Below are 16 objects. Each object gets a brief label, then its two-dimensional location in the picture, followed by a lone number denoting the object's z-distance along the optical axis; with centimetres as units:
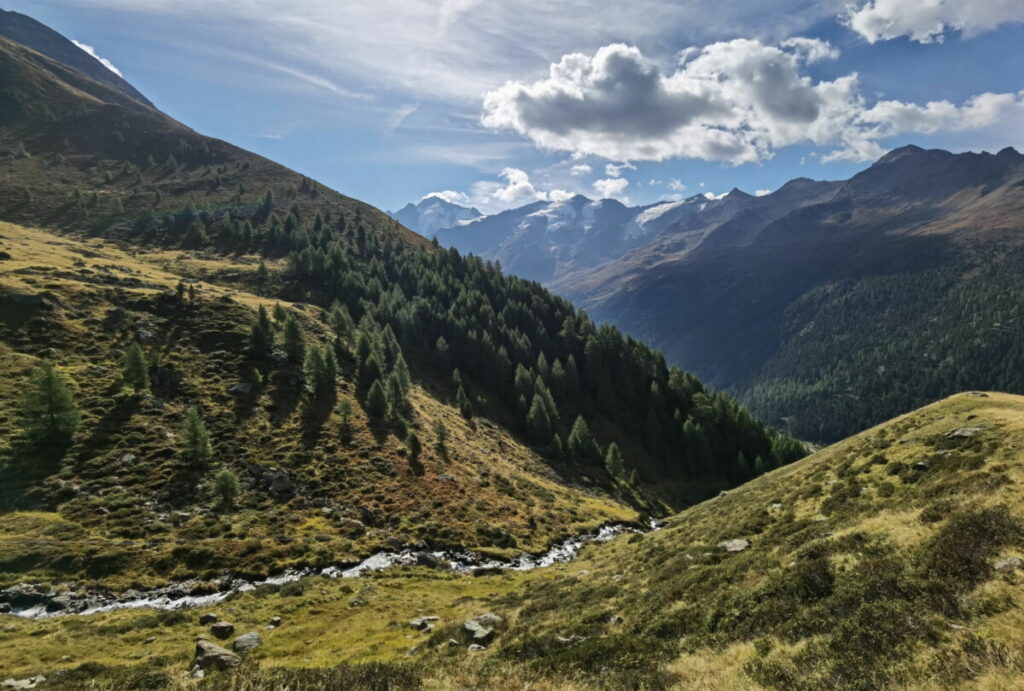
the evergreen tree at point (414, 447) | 6475
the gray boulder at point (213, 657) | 2230
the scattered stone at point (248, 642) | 2636
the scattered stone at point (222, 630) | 2836
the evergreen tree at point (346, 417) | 6473
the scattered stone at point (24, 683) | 1983
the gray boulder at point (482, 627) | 2311
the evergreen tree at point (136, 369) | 5700
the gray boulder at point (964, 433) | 2809
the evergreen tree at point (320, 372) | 7225
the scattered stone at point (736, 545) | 2630
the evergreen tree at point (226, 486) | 4559
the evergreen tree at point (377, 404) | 7288
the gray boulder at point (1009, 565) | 1291
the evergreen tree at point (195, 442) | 4916
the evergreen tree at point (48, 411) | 4597
